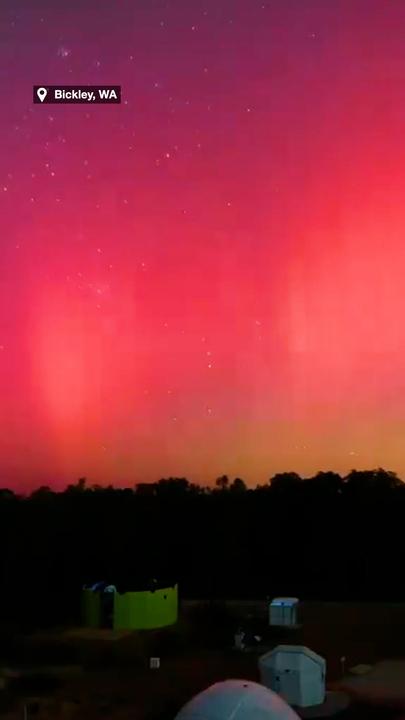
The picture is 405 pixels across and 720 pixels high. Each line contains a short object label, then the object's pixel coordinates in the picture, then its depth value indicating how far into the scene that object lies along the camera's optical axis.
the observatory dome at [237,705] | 14.91
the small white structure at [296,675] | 22.44
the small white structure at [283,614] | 36.47
